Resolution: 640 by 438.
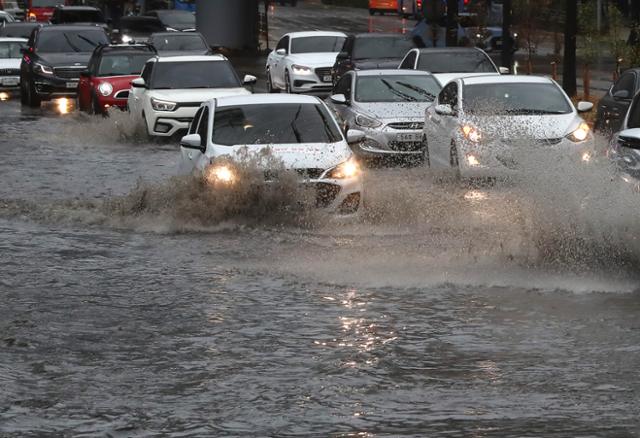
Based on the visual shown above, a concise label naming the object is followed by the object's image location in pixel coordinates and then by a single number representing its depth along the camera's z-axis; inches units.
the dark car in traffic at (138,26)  2142.0
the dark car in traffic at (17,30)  2159.2
